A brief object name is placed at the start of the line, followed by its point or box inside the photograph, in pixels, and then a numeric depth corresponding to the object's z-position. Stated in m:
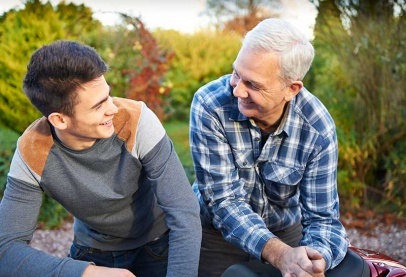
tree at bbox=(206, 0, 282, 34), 14.82
